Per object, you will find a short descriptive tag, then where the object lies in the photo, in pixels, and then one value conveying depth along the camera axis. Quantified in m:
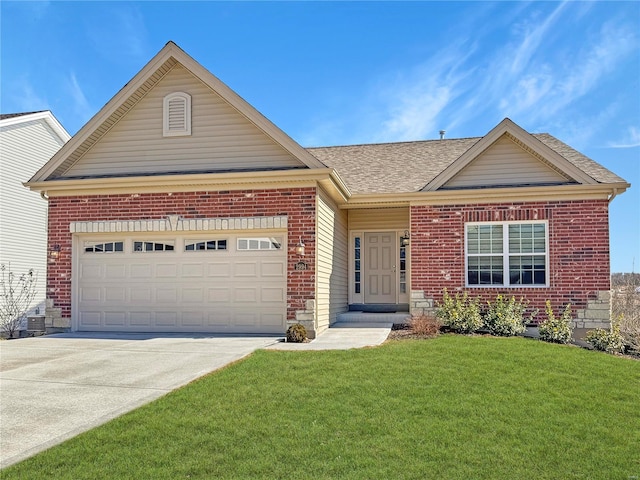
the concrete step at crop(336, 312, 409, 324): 14.22
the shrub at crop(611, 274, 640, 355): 11.84
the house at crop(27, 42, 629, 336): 12.62
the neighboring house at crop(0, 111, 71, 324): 20.09
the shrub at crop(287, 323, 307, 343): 11.27
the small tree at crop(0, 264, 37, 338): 18.70
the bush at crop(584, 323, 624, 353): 11.16
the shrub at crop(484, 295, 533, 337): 12.20
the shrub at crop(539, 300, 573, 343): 11.81
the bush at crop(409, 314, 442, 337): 11.70
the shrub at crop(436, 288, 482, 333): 12.21
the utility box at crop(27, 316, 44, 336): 13.65
